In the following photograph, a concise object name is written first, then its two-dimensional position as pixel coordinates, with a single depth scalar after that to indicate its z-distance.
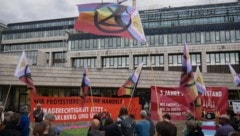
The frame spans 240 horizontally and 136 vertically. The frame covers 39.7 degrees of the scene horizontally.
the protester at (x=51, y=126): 6.64
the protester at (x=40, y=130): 4.83
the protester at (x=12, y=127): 5.52
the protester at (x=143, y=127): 8.41
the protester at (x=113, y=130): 7.22
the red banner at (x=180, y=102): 18.02
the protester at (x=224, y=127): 6.89
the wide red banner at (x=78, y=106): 16.31
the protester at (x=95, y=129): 6.37
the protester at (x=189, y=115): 11.18
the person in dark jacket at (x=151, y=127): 8.82
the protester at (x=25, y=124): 8.81
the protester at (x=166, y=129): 4.31
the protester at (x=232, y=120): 8.85
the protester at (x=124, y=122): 7.64
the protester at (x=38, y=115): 12.42
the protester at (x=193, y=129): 6.66
